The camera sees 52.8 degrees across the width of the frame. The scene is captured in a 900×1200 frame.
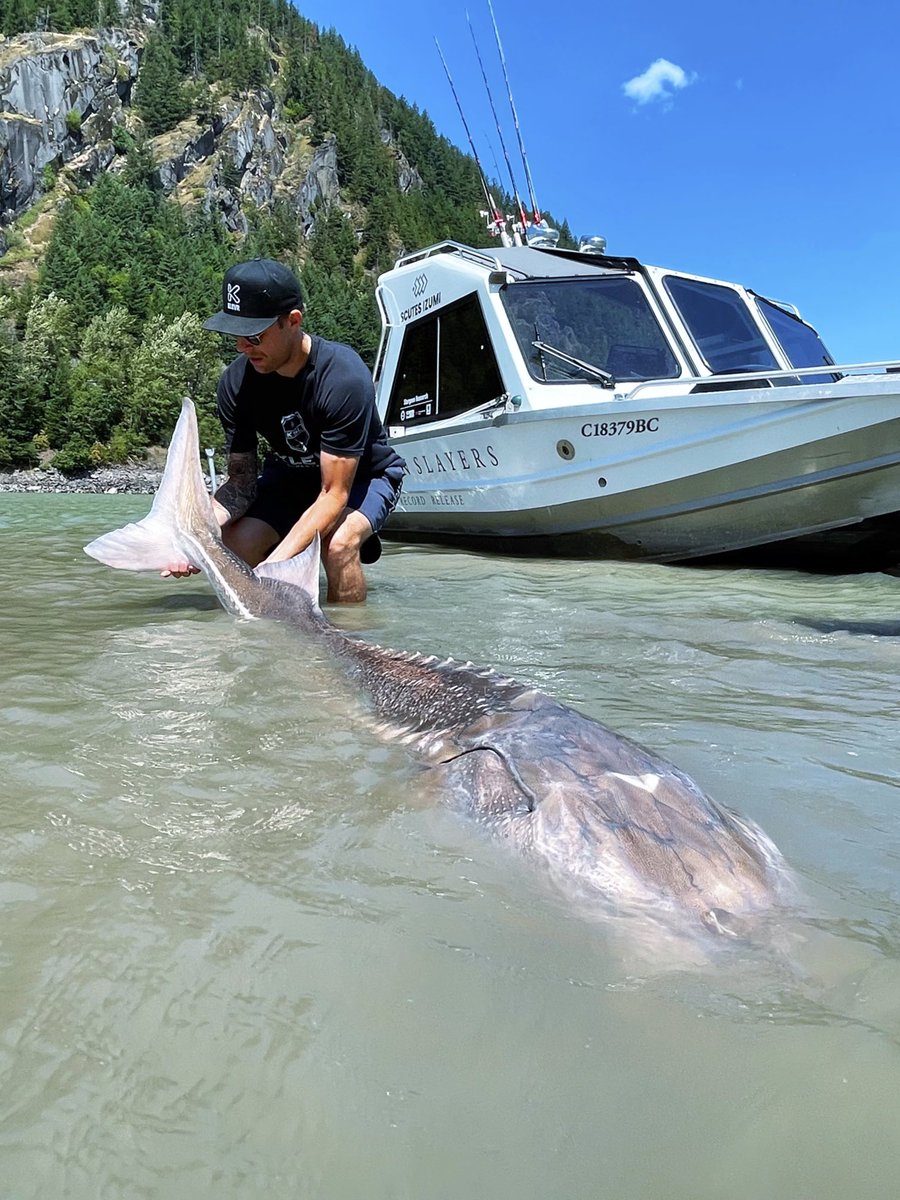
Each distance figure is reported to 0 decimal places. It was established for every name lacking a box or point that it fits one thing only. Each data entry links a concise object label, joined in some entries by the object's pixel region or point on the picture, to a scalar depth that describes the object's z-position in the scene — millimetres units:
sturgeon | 1509
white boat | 5621
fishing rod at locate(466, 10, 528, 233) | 8711
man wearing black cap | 4266
